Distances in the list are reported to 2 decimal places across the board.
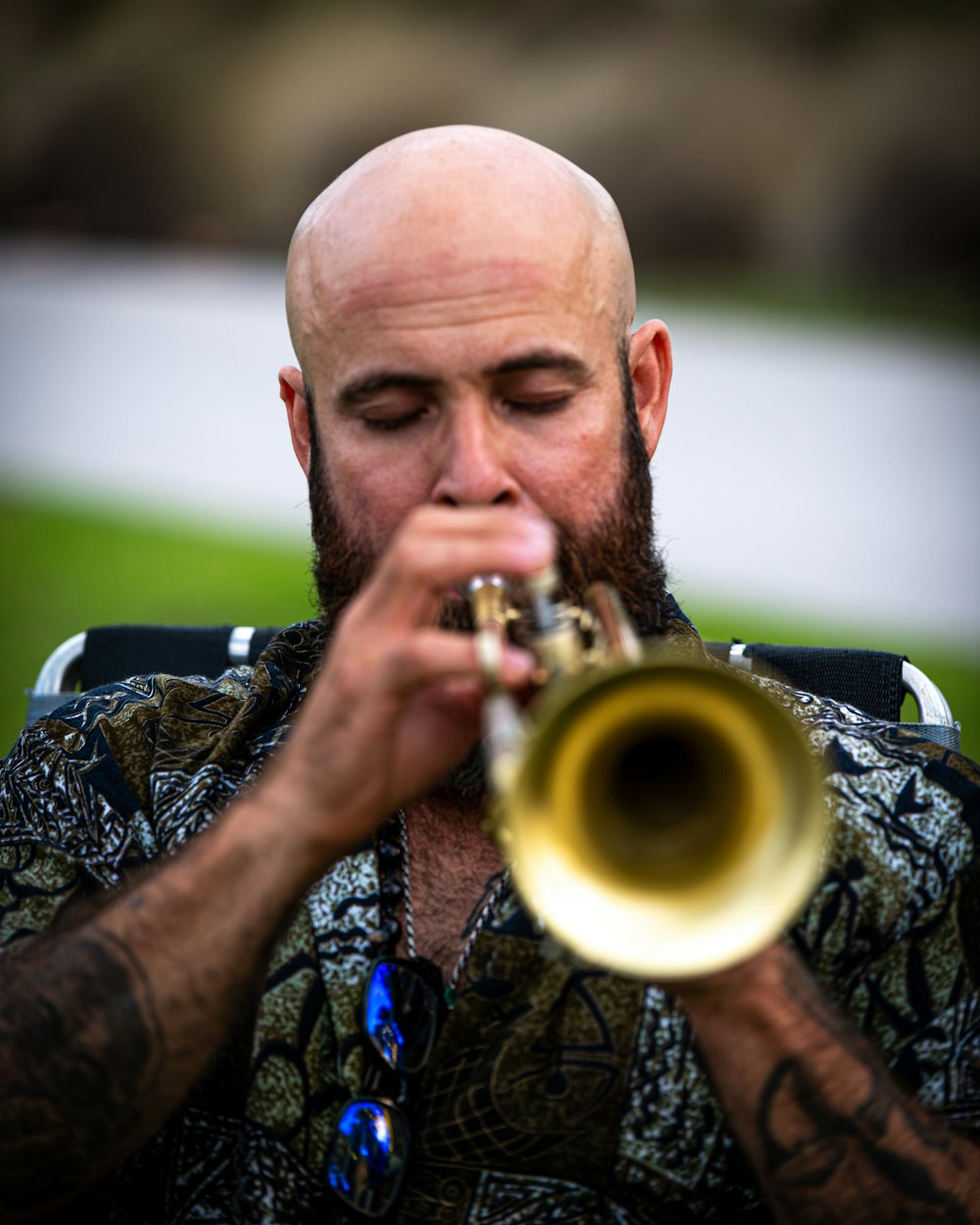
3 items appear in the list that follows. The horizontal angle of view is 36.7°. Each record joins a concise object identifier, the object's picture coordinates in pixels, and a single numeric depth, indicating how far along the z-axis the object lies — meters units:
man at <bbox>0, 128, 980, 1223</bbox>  2.07
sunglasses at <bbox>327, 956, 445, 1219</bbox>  2.31
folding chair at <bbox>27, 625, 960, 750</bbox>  3.13
